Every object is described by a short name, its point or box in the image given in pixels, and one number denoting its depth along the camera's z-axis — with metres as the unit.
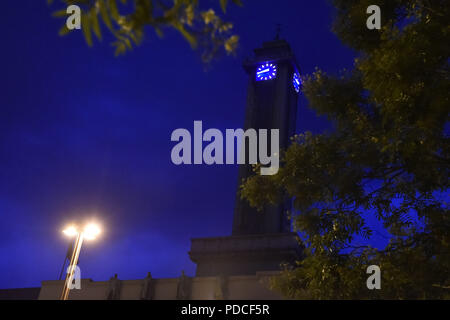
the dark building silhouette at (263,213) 41.94
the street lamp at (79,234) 15.52
